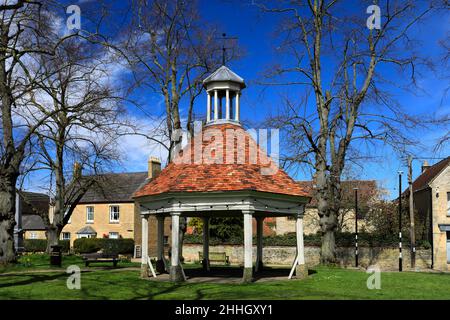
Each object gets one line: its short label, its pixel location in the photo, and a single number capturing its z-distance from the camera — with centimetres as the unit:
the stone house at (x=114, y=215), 5341
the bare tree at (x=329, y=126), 2742
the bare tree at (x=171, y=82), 3005
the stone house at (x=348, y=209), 5522
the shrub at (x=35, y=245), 5750
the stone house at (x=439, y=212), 3969
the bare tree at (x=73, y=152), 1984
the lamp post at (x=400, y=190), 3069
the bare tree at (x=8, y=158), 2259
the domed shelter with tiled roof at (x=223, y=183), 1822
